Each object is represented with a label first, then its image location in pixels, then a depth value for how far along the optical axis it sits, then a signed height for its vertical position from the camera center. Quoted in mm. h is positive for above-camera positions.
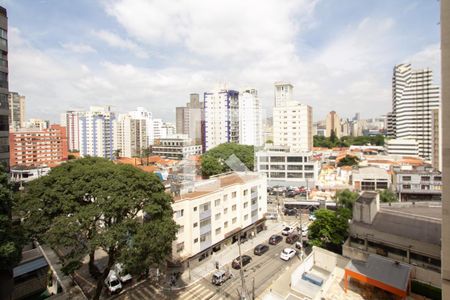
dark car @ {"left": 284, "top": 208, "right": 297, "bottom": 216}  38625 -9983
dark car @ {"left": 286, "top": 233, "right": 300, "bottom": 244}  28862 -10507
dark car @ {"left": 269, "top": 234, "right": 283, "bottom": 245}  28684 -10549
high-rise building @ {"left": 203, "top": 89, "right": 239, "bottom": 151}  84562 +9647
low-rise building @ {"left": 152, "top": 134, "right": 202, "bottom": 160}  89150 -10
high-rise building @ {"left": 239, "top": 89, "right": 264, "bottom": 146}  89500 +9649
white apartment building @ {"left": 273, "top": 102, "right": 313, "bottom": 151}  73000 +6021
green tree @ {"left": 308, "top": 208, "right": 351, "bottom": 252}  23766 -7812
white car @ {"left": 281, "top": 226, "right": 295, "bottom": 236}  30906 -10258
